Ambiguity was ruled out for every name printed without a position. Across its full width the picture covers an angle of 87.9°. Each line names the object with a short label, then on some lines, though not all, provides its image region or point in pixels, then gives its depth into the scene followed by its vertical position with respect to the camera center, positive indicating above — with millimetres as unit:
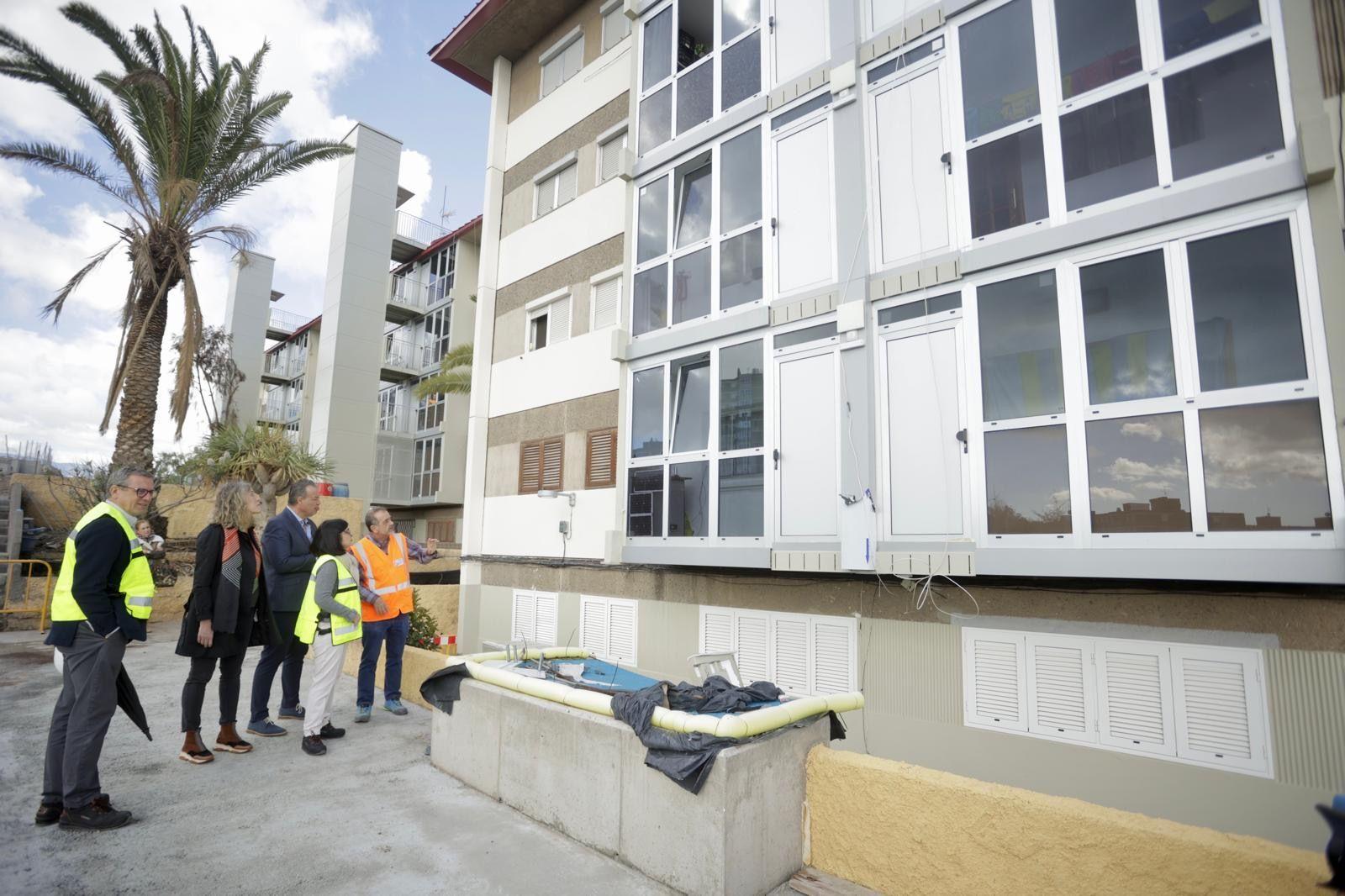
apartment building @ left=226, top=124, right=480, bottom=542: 26375 +7811
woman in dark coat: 5246 -536
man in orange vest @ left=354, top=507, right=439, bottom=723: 6750 -480
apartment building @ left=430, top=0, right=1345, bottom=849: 4949 +1498
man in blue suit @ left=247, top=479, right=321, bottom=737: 6086 -273
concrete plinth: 3570 -1427
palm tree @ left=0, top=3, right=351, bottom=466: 13836 +7595
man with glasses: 4062 -735
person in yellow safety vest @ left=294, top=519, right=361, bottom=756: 5797 -666
